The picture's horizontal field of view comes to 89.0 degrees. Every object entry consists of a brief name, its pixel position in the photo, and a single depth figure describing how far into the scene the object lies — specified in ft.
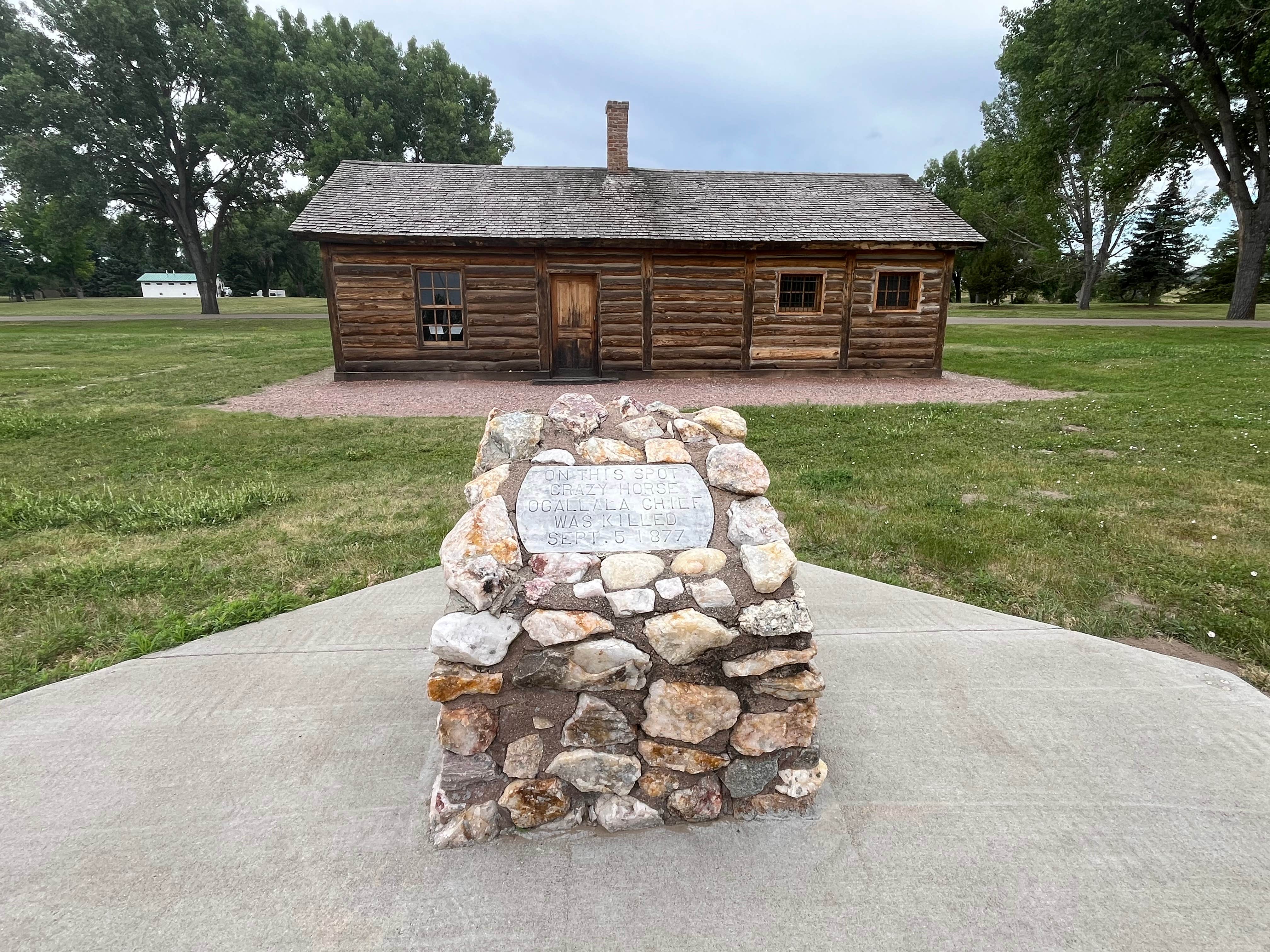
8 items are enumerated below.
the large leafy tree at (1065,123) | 68.85
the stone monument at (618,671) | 7.22
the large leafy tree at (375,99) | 102.37
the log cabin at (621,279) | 43.73
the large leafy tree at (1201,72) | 64.28
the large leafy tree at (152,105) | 89.04
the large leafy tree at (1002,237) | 139.23
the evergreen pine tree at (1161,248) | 146.72
